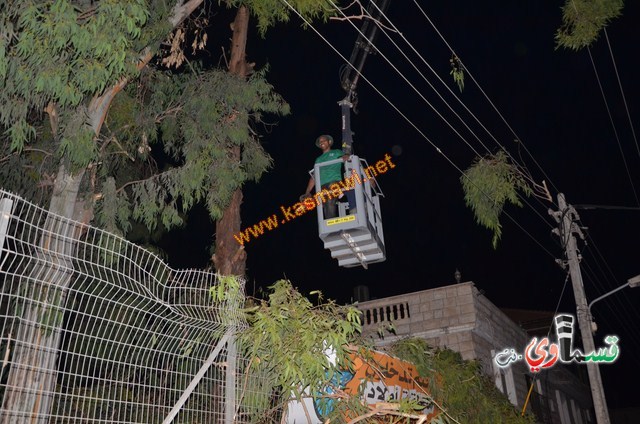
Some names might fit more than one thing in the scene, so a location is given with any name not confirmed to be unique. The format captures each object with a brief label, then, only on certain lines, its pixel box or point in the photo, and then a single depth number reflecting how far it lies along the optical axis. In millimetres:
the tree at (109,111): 8516
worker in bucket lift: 10234
